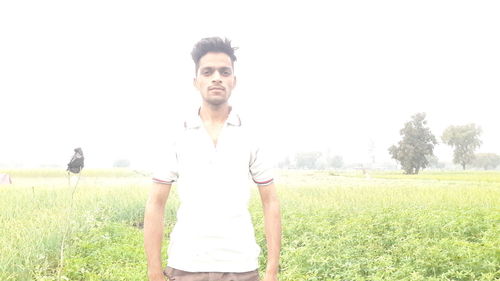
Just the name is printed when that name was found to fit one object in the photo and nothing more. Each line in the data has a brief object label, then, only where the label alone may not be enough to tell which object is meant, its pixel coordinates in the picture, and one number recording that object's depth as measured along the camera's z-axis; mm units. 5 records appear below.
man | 2441
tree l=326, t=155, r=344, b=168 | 157125
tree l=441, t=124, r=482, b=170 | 81062
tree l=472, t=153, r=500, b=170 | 124688
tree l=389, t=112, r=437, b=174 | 60812
